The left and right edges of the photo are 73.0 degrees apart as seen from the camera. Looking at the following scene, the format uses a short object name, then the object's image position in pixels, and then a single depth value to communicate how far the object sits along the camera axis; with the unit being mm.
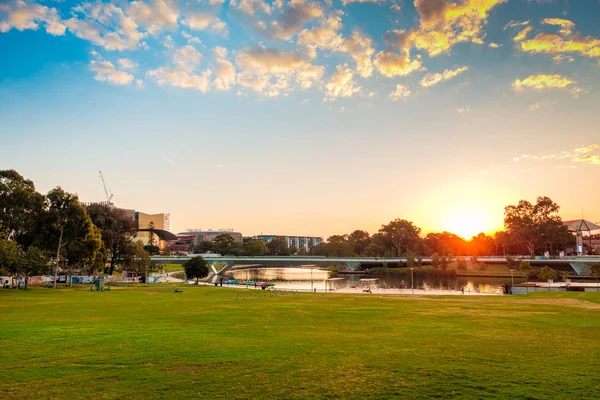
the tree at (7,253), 47856
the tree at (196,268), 93062
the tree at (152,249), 182000
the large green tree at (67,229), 65375
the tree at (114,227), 91962
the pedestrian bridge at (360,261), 121000
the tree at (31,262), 55625
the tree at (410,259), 155375
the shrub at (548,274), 90000
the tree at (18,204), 60781
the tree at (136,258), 98250
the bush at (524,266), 120144
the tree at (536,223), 147750
